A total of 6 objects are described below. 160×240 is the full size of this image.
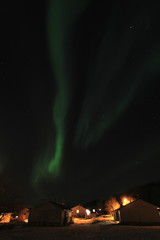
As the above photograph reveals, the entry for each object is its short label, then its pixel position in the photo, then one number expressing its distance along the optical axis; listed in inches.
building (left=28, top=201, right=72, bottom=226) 1288.1
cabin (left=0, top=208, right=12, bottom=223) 1532.1
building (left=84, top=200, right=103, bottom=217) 3786.2
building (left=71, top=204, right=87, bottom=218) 2213.8
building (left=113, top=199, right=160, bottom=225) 1262.3
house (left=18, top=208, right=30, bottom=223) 2077.0
